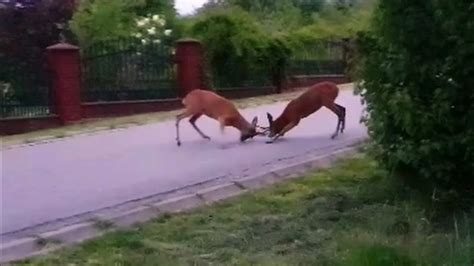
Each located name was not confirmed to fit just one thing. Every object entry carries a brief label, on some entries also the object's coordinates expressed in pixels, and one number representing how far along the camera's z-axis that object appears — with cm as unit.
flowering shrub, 2559
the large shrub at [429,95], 797
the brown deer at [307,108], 1474
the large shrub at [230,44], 2753
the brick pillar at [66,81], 2106
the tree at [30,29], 2305
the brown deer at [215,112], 1481
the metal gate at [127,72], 2256
